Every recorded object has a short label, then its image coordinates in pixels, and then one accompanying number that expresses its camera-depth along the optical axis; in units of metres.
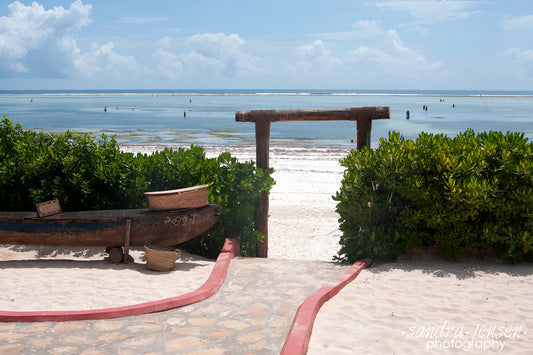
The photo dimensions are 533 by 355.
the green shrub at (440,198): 6.88
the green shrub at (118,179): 7.95
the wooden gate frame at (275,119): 8.85
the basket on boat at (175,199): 7.05
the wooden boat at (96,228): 7.00
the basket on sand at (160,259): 6.82
